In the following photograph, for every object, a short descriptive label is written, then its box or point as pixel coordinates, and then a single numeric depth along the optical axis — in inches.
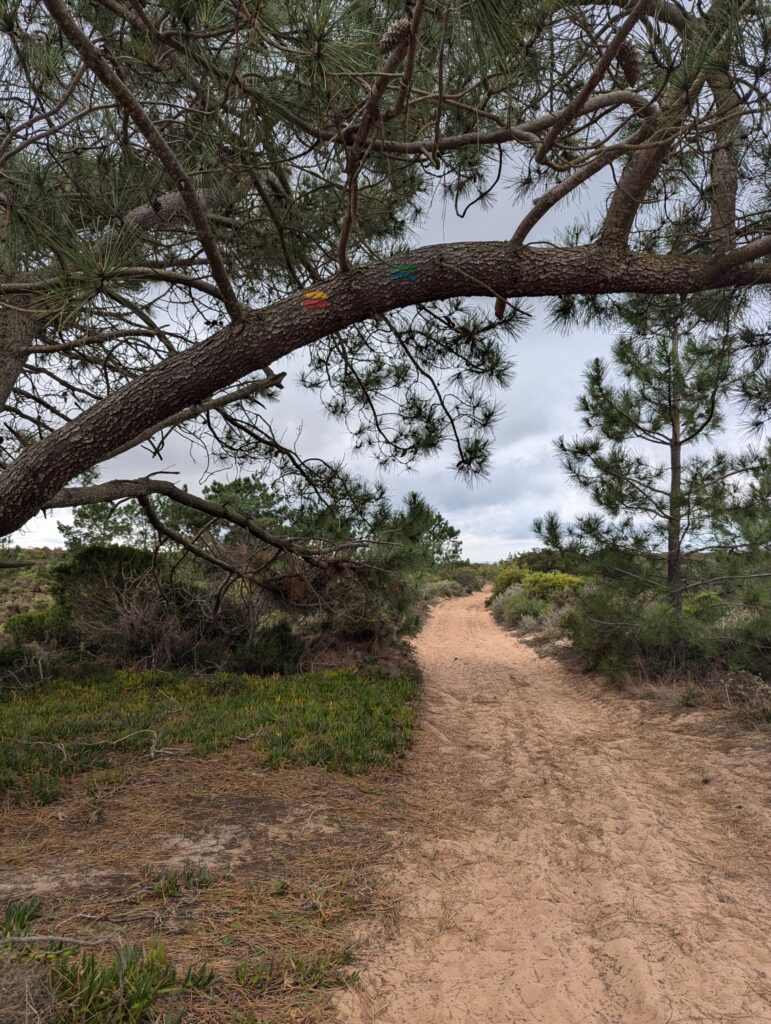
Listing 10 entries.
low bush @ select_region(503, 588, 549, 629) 641.0
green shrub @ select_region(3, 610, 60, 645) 389.7
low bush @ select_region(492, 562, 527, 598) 889.5
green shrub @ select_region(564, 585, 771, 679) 287.9
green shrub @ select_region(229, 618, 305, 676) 353.7
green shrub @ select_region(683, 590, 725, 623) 304.5
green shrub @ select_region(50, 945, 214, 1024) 78.7
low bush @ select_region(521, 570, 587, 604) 689.6
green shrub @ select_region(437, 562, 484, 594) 1147.9
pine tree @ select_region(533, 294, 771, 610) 304.8
